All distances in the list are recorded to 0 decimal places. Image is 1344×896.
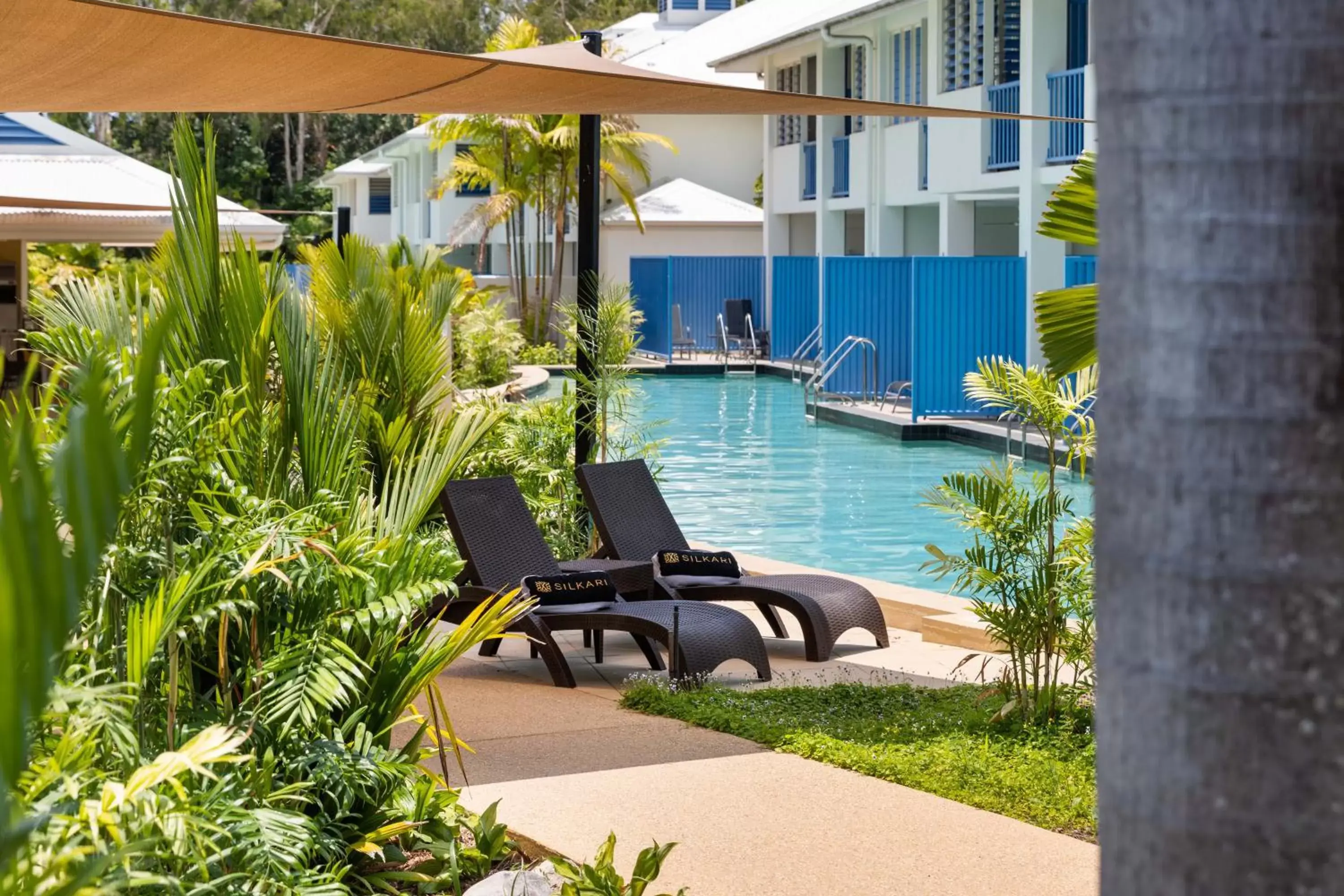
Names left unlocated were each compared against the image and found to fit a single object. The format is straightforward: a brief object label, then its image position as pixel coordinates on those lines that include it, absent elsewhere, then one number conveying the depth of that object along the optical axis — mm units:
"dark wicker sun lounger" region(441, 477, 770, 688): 7328
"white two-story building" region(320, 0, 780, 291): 36656
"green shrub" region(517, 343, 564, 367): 31781
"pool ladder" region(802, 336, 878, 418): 23625
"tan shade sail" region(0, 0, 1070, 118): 5000
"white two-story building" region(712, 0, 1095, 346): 22109
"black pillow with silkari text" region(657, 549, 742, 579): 8609
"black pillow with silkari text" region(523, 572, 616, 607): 7602
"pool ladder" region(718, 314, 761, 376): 31844
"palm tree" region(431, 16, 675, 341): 34531
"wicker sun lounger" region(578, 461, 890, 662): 8047
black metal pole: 9953
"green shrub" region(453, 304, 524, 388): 24750
